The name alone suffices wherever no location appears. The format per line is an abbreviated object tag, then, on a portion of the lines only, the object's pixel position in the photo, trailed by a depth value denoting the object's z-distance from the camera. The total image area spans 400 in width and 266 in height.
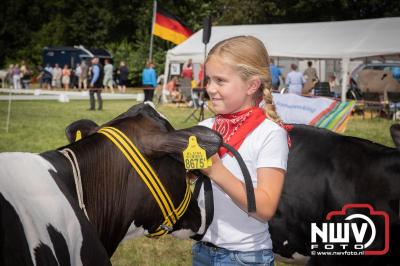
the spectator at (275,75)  21.00
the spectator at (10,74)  39.26
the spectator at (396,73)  23.20
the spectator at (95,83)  20.53
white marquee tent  19.91
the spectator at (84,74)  39.56
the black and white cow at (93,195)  1.79
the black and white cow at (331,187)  3.69
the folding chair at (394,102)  18.12
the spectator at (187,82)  24.20
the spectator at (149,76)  23.53
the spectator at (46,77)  43.22
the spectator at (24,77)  40.34
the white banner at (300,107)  7.38
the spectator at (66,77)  40.97
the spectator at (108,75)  35.34
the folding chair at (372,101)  19.19
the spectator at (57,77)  42.41
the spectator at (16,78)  38.59
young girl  2.22
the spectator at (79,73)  40.53
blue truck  46.88
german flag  23.94
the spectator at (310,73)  23.60
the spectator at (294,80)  21.32
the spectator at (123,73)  35.08
